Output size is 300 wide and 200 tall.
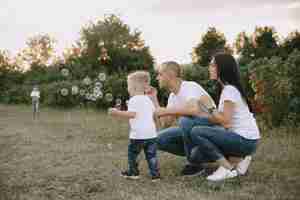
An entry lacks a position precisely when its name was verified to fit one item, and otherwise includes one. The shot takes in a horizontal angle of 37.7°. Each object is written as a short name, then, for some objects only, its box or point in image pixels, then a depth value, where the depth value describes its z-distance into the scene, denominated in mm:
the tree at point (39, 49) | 38500
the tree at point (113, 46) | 37938
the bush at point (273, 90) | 9234
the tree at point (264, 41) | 43644
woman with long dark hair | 4468
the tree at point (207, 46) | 44812
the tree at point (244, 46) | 44938
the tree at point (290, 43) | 41156
